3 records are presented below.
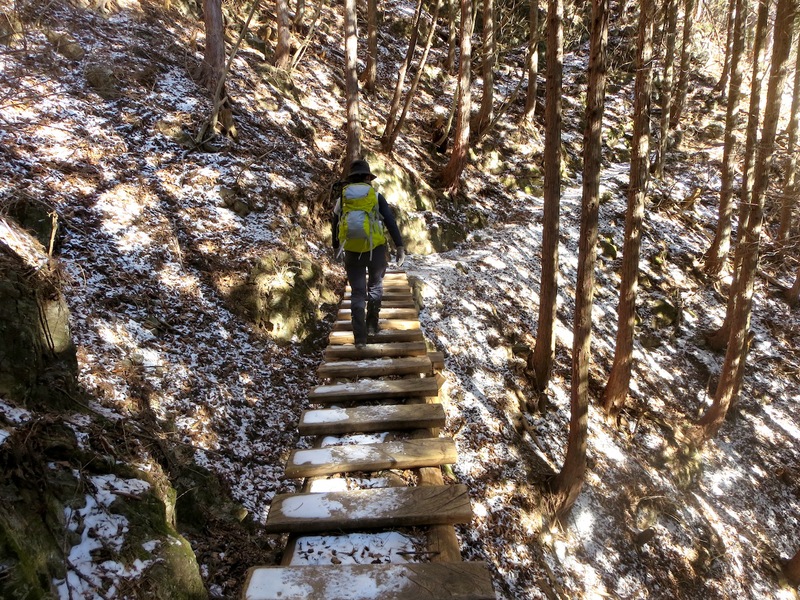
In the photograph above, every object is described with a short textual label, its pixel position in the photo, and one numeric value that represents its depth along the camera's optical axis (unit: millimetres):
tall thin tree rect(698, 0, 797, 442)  9164
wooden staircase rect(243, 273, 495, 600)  2309
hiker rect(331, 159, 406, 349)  5453
